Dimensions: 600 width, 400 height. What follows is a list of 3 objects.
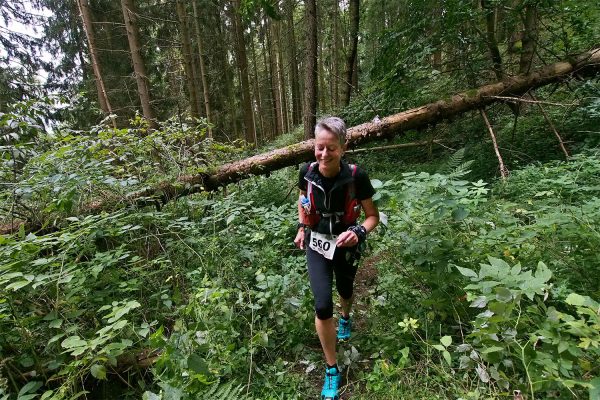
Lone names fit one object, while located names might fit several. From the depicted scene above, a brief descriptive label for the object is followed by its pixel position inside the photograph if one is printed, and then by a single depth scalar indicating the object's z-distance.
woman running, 2.44
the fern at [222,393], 2.07
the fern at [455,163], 2.75
